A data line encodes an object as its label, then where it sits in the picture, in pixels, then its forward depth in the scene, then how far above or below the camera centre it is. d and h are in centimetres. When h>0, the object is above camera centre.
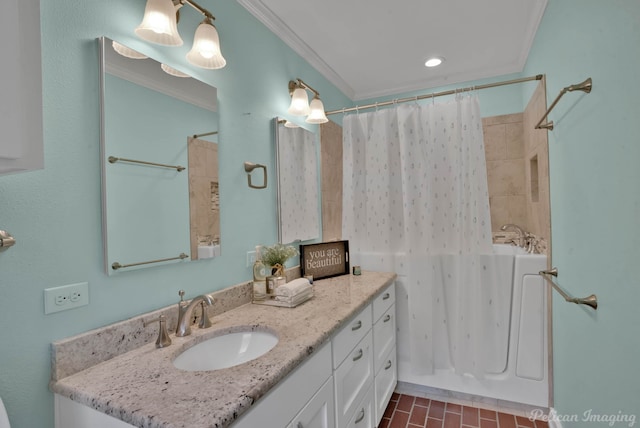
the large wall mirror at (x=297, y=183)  204 +24
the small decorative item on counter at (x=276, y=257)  174 -23
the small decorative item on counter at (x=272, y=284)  166 -37
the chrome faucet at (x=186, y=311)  119 -36
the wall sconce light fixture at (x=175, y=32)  111 +73
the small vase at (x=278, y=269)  175 -30
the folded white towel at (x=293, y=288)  156 -37
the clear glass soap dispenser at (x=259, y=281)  164 -34
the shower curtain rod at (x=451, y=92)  181 +80
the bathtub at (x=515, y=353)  195 -93
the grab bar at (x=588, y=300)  111 -35
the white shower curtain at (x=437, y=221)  208 -6
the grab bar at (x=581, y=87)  112 +46
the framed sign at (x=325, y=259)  215 -32
